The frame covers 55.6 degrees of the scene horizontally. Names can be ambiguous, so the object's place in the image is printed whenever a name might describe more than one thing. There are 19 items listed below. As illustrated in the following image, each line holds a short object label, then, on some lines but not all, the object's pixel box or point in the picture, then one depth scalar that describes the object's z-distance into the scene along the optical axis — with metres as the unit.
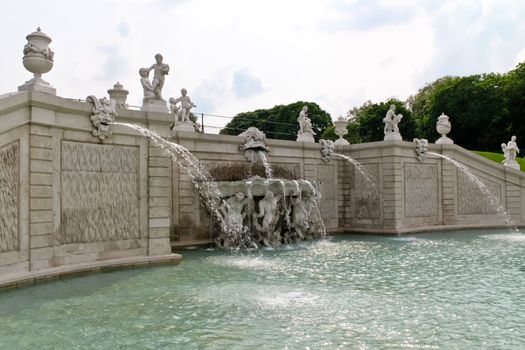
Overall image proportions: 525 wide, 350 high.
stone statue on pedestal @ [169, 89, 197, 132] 17.78
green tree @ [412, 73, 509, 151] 45.19
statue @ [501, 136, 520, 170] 24.20
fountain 15.66
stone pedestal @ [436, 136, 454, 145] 22.97
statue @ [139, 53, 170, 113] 13.11
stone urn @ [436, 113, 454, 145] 23.45
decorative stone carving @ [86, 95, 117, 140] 11.46
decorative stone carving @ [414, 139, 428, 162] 21.64
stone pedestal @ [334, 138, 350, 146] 22.80
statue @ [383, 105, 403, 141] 21.12
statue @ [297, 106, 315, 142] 21.67
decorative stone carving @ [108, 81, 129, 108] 19.38
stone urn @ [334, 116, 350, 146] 23.35
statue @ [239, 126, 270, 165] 18.56
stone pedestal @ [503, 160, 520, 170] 24.12
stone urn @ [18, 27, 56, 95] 10.30
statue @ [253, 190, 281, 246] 15.84
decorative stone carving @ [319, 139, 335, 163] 21.47
